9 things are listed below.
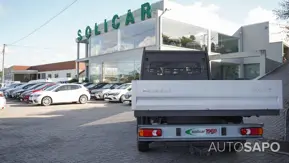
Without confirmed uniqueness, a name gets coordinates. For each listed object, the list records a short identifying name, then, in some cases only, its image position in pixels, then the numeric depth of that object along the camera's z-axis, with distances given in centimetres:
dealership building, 2702
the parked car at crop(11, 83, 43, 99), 2498
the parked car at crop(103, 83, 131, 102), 2078
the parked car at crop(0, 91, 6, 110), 1409
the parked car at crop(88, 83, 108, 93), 2640
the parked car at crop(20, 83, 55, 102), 2097
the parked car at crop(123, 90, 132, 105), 1832
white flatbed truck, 477
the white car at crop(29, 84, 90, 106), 1927
